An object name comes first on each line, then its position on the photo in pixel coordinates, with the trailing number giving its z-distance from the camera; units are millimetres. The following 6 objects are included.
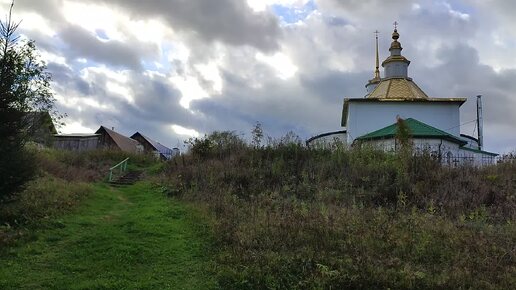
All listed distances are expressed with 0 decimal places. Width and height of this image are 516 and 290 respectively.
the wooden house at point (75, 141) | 41750
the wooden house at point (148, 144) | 55475
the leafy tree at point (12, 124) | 11758
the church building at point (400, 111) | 33750
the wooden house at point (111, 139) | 45969
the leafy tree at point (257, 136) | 22494
